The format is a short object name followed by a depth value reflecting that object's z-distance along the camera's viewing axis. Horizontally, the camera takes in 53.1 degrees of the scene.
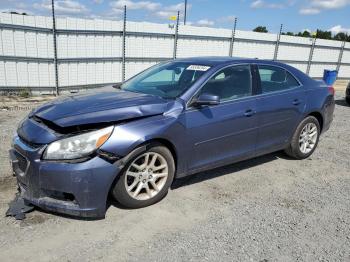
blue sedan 3.20
